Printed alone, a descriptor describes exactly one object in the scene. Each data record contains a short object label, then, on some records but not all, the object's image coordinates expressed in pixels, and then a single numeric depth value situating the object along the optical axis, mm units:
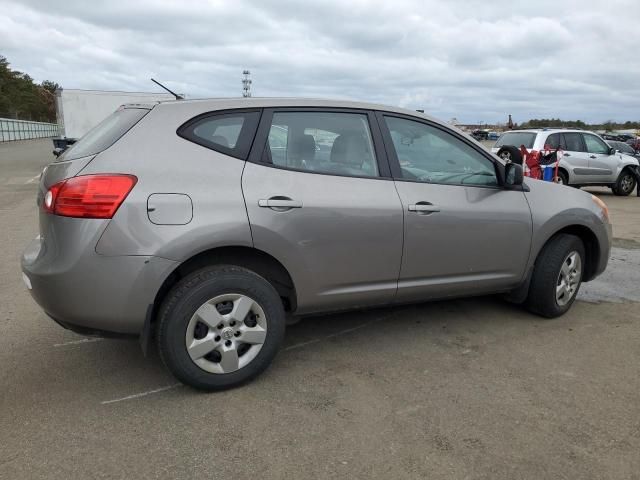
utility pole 39331
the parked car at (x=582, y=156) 13180
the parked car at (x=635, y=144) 31456
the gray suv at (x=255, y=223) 2863
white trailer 21203
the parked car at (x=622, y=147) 22406
